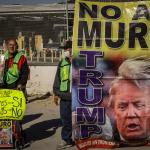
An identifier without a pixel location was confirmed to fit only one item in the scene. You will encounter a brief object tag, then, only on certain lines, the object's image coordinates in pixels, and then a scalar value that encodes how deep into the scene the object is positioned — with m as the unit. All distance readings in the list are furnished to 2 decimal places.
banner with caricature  7.40
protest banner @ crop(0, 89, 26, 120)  8.61
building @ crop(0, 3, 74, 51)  17.42
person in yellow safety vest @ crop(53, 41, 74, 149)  8.49
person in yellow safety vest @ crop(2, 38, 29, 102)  8.75
